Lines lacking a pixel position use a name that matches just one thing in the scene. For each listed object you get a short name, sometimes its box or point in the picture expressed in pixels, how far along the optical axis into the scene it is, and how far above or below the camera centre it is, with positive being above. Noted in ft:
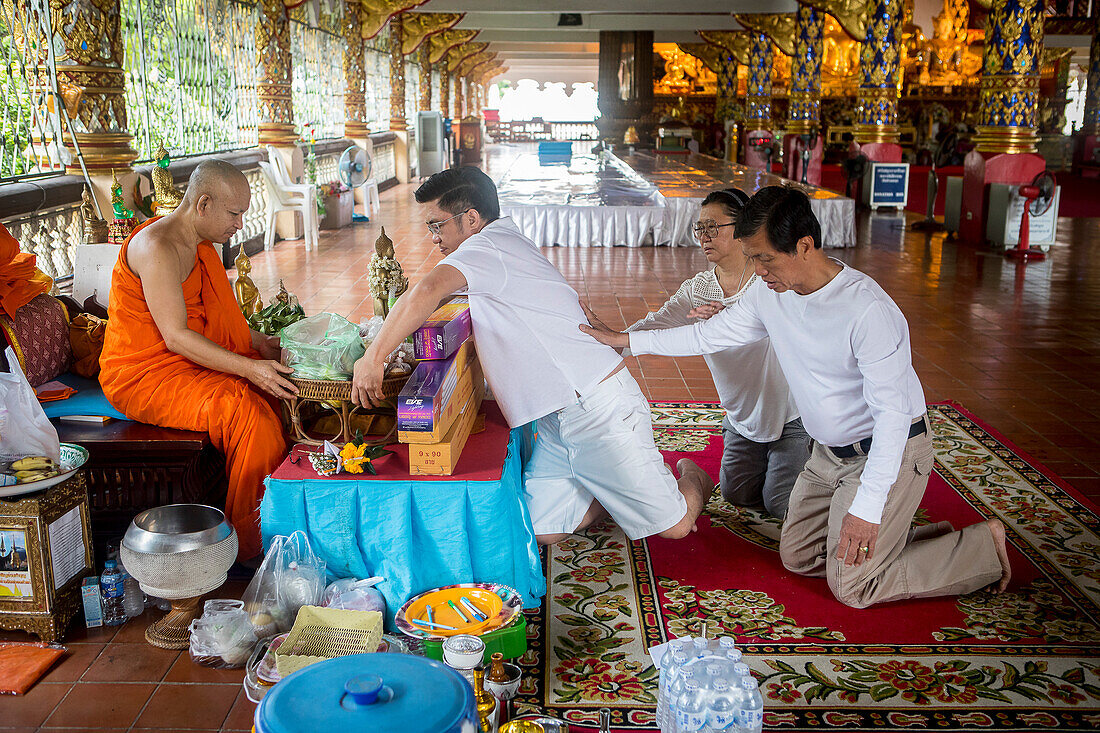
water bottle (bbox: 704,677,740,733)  6.12 -3.60
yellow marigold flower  8.27 -2.67
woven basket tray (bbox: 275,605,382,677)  7.00 -3.79
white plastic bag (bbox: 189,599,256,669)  7.77 -4.01
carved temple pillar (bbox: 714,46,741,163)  72.90 +4.49
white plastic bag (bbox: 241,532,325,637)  8.07 -3.75
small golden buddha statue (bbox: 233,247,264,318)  12.27 -1.82
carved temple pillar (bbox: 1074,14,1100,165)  62.90 +1.51
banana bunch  8.07 -2.75
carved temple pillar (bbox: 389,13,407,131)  58.34 +4.60
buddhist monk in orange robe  9.24 -2.03
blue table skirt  8.25 -3.29
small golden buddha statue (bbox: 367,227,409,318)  10.03 -1.34
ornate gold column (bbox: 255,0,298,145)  32.48 +2.57
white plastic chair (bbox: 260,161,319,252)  31.37 -1.81
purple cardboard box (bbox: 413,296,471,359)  8.27 -1.64
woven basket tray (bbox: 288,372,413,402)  8.67 -2.18
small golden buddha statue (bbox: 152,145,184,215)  14.89 -0.63
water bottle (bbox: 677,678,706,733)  6.13 -3.61
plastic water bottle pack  6.13 -3.55
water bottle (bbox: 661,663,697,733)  6.21 -3.56
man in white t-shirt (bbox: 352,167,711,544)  8.18 -2.01
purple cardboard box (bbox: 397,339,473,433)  7.78 -2.02
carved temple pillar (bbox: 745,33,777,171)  61.98 +3.72
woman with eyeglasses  10.26 -2.63
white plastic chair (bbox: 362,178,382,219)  41.38 -2.11
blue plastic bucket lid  4.67 -2.80
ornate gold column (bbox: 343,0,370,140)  46.47 +3.63
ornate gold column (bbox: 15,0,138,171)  17.51 +1.45
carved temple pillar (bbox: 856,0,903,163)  42.96 +3.05
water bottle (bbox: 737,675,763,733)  6.16 -3.62
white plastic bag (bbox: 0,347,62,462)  8.40 -2.43
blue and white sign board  43.06 -1.52
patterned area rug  7.25 -4.21
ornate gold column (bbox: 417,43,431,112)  71.39 +5.87
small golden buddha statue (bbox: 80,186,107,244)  14.17 -1.18
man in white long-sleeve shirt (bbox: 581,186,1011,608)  7.84 -2.33
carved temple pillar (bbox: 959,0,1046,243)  31.53 +1.74
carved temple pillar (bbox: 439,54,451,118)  85.77 +5.73
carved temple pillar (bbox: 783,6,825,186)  51.80 +3.64
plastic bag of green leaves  8.73 -1.83
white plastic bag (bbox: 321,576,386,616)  8.15 -3.84
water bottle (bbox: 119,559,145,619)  8.50 -4.02
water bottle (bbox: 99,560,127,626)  8.41 -3.94
